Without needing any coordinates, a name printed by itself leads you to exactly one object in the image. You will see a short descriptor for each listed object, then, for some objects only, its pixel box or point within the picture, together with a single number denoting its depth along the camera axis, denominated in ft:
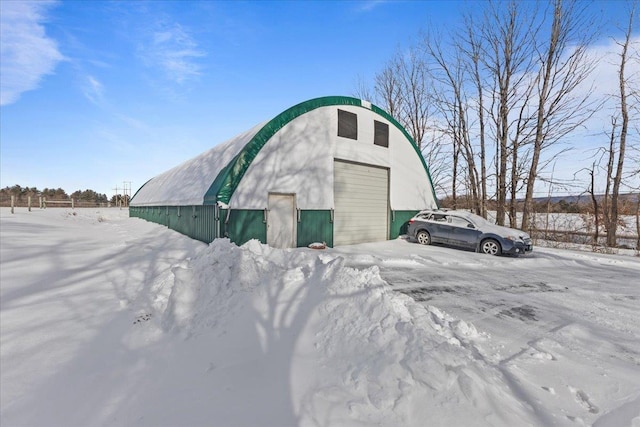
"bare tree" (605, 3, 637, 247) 56.08
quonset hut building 35.06
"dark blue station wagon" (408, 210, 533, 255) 38.24
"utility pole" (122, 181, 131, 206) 227.28
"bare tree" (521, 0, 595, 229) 59.41
